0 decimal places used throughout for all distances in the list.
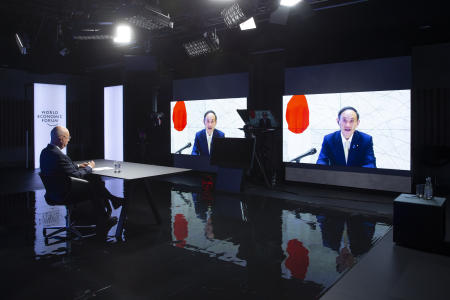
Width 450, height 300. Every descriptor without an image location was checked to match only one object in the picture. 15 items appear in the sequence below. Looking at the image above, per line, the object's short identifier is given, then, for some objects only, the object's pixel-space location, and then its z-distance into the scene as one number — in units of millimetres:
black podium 6043
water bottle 3517
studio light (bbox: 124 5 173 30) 5023
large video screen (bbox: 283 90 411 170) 5941
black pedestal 3352
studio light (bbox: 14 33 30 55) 6262
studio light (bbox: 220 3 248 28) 4941
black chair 3584
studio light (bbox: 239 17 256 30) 5137
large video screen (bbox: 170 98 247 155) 7879
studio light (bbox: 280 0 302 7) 4618
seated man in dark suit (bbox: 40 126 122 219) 3562
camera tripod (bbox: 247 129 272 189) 6767
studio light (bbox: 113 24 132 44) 5836
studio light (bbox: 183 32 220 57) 5980
